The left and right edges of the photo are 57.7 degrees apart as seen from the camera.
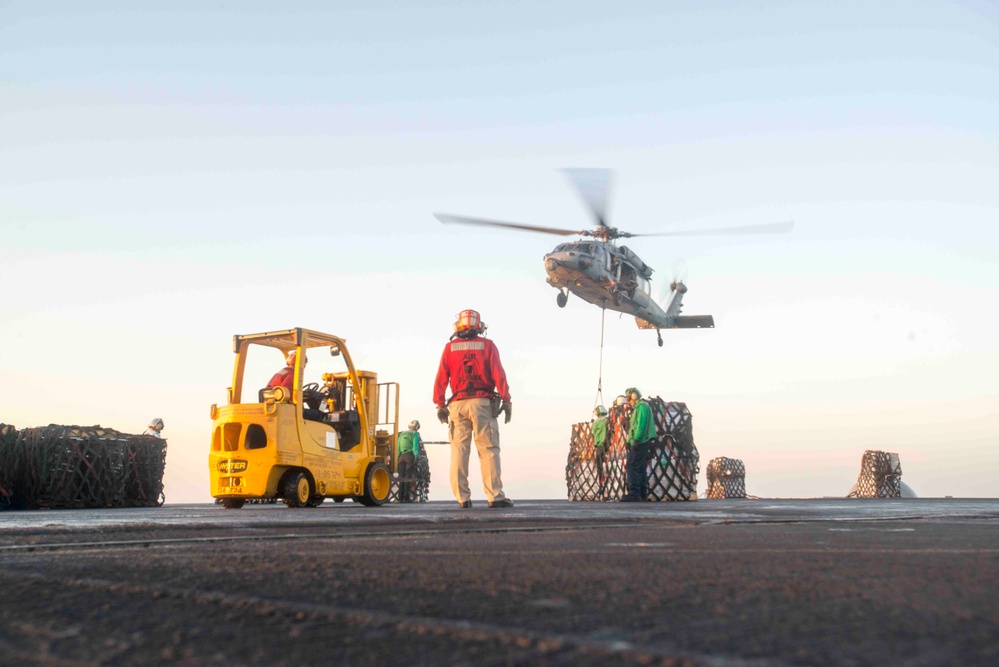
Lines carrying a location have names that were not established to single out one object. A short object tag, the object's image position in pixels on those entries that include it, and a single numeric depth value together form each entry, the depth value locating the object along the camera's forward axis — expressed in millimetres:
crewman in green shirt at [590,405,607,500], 16688
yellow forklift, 9320
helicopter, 20203
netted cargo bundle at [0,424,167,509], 12695
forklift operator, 9984
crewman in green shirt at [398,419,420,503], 18797
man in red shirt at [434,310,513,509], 8766
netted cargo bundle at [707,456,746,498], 23453
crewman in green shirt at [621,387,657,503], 14117
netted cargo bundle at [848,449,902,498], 22203
